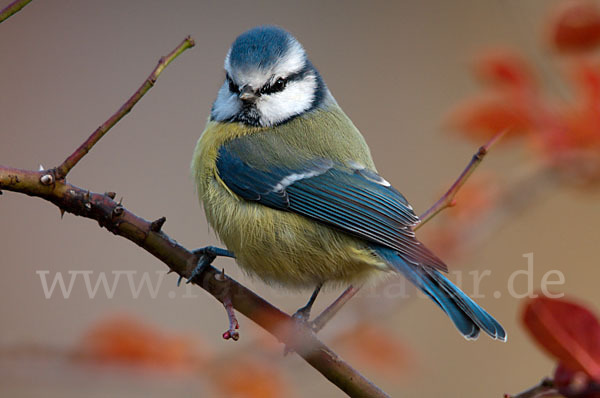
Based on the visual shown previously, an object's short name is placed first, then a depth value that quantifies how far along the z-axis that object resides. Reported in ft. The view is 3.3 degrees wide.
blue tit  7.46
